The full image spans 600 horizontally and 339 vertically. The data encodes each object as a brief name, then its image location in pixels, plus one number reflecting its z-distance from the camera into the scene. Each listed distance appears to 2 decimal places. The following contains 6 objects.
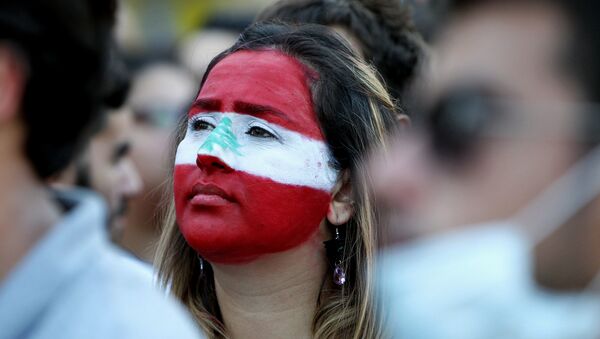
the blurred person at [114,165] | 8.94
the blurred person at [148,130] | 10.59
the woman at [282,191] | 5.93
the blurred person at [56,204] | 3.90
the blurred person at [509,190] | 3.31
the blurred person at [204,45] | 11.02
